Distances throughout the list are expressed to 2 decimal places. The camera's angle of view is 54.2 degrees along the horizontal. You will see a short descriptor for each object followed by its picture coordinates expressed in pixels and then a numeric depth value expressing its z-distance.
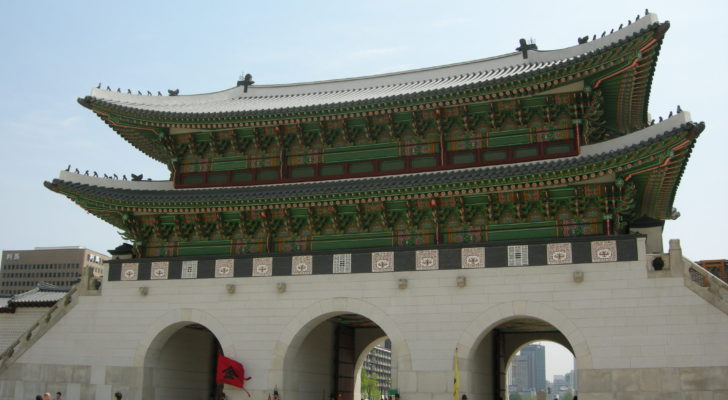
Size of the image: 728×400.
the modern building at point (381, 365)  91.69
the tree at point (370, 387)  78.81
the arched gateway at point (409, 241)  19.66
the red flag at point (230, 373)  22.30
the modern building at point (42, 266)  115.19
